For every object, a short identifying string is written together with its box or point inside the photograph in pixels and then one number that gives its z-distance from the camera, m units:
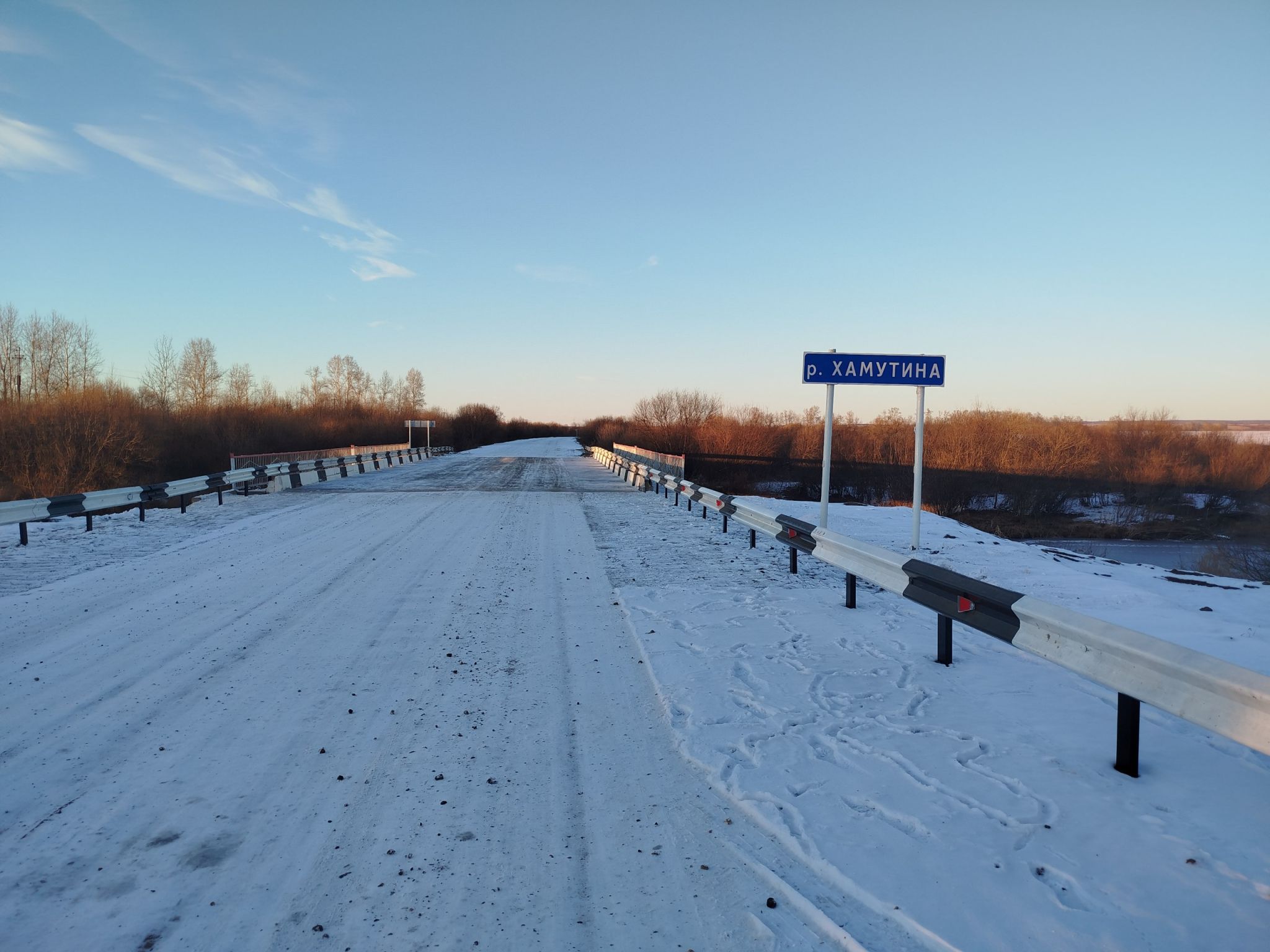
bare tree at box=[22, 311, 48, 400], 56.28
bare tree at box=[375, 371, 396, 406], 120.88
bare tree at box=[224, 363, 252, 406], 78.12
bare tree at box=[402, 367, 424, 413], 125.75
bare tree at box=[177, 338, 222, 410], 73.00
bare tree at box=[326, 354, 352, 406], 112.06
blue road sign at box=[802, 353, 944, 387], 10.92
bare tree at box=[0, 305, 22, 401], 53.53
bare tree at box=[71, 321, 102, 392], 57.59
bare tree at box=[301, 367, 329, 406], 105.44
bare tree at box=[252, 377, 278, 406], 83.50
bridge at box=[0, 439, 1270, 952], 2.90
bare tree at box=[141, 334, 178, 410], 60.86
